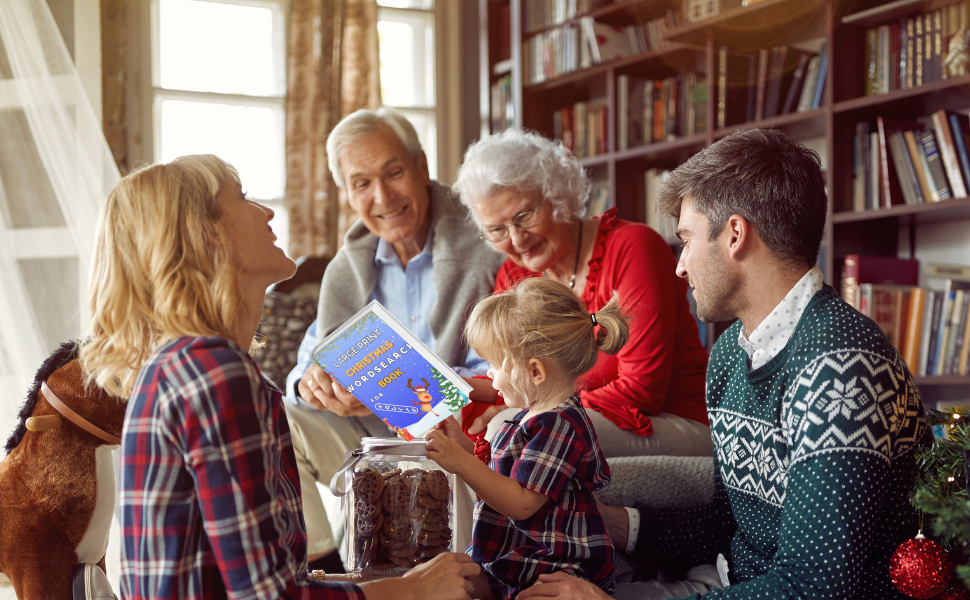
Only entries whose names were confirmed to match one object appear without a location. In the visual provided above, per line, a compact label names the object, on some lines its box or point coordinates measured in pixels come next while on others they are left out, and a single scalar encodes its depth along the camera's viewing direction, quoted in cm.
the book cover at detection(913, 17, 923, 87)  246
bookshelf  250
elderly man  220
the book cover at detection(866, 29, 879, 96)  259
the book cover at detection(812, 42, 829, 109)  271
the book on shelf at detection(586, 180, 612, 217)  359
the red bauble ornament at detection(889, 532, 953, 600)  102
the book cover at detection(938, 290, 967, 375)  242
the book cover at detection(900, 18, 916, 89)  249
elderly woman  182
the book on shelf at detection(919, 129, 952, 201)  243
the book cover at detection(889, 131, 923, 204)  250
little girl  131
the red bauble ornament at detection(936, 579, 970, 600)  108
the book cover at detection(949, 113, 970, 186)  238
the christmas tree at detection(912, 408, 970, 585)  97
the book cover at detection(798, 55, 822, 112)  275
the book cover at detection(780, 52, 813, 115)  278
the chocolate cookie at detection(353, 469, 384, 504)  146
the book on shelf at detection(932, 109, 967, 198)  240
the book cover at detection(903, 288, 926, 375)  249
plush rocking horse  130
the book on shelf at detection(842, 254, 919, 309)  256
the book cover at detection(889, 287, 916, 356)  253
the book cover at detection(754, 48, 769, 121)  287
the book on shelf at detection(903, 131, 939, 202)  247
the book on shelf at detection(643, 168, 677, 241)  334
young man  104
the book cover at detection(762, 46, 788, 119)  283
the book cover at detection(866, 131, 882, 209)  256
